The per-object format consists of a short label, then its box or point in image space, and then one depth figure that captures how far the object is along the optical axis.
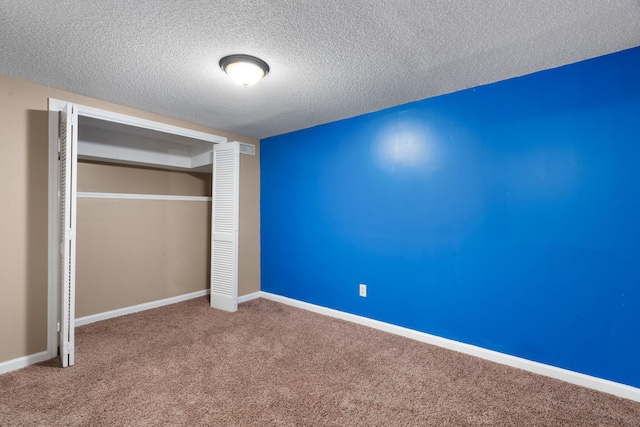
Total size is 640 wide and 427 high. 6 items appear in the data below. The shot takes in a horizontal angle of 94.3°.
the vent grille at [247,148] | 3.98
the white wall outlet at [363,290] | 3.15
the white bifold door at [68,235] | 2.22
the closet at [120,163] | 2.25
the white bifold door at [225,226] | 3.54
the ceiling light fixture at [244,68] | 2.00
